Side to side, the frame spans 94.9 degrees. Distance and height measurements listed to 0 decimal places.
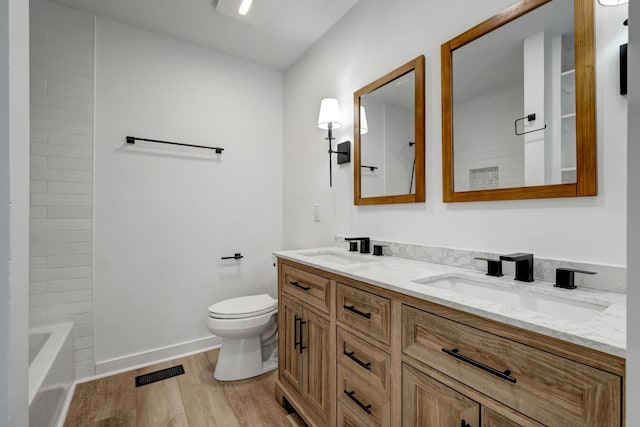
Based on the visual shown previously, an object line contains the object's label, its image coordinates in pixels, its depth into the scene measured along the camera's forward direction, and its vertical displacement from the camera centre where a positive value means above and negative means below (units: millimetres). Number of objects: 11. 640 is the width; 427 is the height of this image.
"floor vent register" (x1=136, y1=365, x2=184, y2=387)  2045 -1159
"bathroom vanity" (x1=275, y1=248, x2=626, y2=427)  620 -385
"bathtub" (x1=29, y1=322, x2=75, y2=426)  1301 -807
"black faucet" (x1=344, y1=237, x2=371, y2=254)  1879 -192
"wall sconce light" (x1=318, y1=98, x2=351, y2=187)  2100 +670
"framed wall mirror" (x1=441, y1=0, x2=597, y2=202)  1031 +446
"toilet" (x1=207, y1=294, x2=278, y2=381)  1994 -827
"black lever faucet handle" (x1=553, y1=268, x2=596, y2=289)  999 -223
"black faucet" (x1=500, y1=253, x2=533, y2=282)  1089 -202
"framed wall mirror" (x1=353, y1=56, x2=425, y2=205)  1603 +468
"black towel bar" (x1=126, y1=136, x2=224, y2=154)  2227 +580
